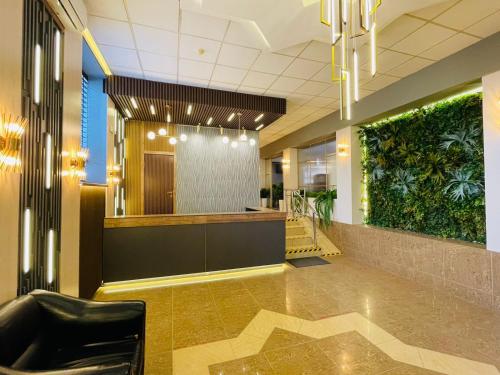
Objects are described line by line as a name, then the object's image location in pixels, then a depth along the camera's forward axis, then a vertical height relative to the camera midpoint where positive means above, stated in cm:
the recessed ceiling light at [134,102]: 485 +195
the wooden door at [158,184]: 663 +28
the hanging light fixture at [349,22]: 203 +154
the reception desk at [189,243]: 398 -94
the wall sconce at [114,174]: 464 +41
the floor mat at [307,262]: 529 -162
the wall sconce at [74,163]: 273 +39
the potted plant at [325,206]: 663 -40
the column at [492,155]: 325 +51
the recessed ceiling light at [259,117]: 574 +192
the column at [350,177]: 592 +40
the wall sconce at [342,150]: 611 +113
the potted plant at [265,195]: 1270 -13
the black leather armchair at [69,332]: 151 -104
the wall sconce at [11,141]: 162 +39
